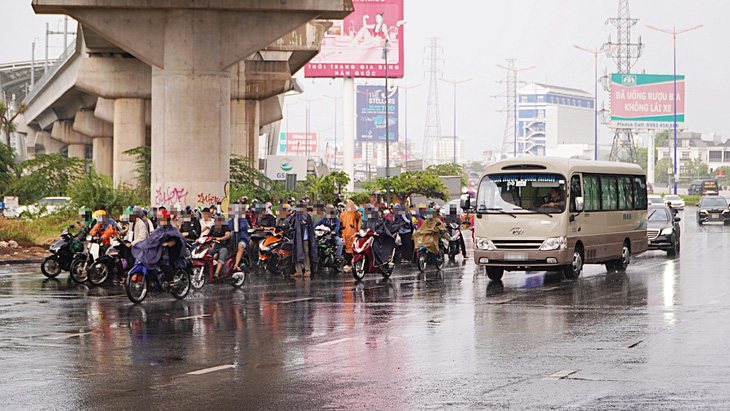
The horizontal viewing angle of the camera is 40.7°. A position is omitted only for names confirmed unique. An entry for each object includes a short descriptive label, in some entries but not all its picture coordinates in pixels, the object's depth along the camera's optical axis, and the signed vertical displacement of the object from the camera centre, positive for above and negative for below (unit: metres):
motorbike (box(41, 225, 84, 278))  20.73 -1.21
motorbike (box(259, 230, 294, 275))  20.94 -1.19
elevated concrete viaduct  28.73 +4.22
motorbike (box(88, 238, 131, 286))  18.83 -1.37
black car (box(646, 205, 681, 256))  28.45 -1.24
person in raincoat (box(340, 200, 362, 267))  21.97 -0.71
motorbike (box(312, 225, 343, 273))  21.86 -1.26
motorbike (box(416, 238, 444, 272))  22.96 -1.57
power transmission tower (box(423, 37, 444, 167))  151.12 +12.06
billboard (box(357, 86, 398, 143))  134.50 +10.81
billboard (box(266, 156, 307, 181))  55.44 +1.54
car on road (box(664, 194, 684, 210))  78.88 -0.92
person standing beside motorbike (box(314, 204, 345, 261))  21.92 -0.70
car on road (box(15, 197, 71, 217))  34.05 -0.47
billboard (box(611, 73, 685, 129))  96.38 +8.75
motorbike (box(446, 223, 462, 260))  26.36 -1.32
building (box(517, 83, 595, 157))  165.50 +7.32
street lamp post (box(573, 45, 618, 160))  100.89 +13.94
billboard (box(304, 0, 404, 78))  70.31 +10.93
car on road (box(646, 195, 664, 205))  52.94 -0.49
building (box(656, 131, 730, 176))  184.25 +7.25
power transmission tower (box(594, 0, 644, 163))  110.12 +16.32
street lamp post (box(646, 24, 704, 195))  93.12 +10.04
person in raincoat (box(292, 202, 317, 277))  20.55 -1.01
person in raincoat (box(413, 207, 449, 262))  22.98 -0.96
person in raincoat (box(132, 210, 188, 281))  15.80 -0.89
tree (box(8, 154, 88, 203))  45.88 +0.79
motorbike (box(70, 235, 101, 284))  19.67 -1.33
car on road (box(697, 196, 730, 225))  55.12 -1.21
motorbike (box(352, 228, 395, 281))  20.20 -1.26
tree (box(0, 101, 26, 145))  84.62 +6.77
